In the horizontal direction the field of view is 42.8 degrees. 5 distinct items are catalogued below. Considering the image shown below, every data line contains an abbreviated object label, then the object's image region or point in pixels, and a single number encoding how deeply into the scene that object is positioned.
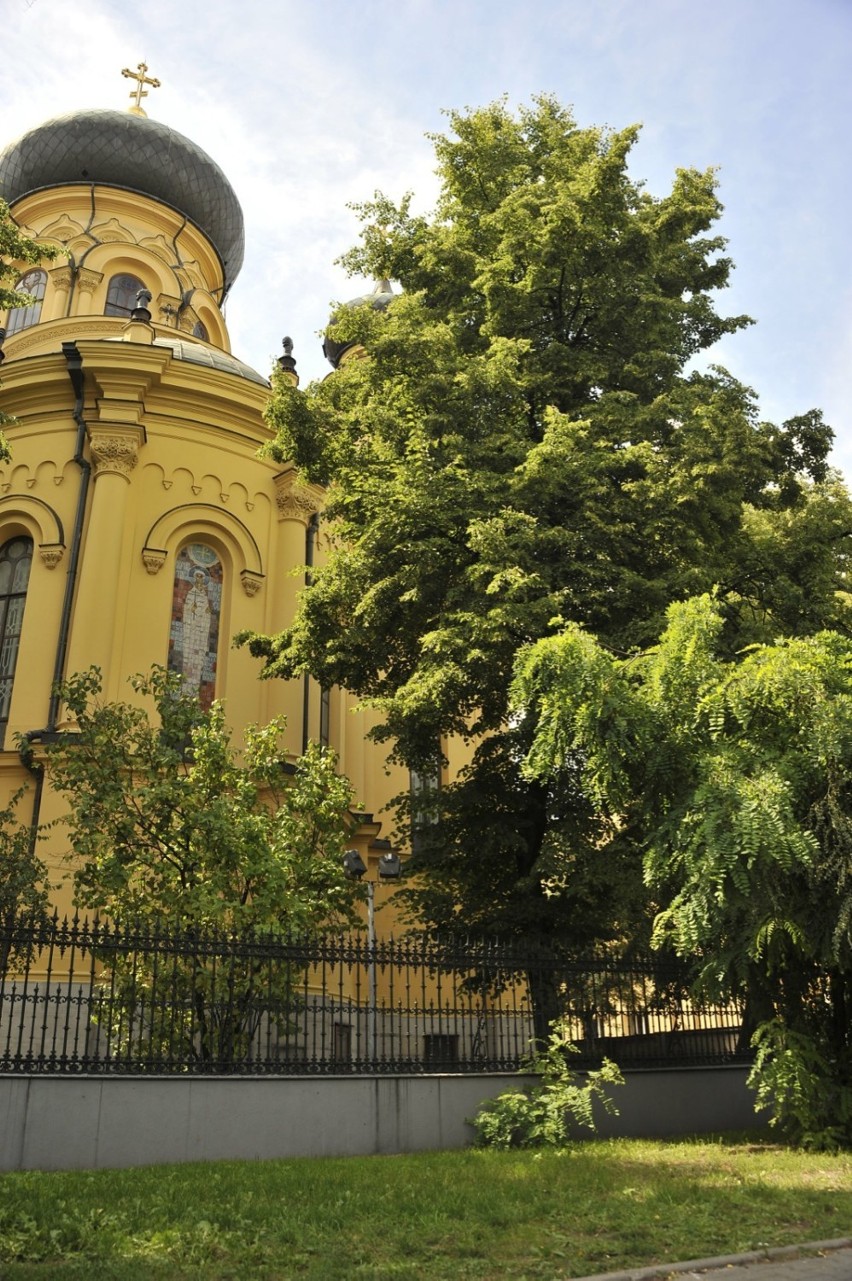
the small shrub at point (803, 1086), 9.98
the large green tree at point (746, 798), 9.73
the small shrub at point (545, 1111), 10.80
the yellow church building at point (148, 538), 18.50
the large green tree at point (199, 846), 10.98
